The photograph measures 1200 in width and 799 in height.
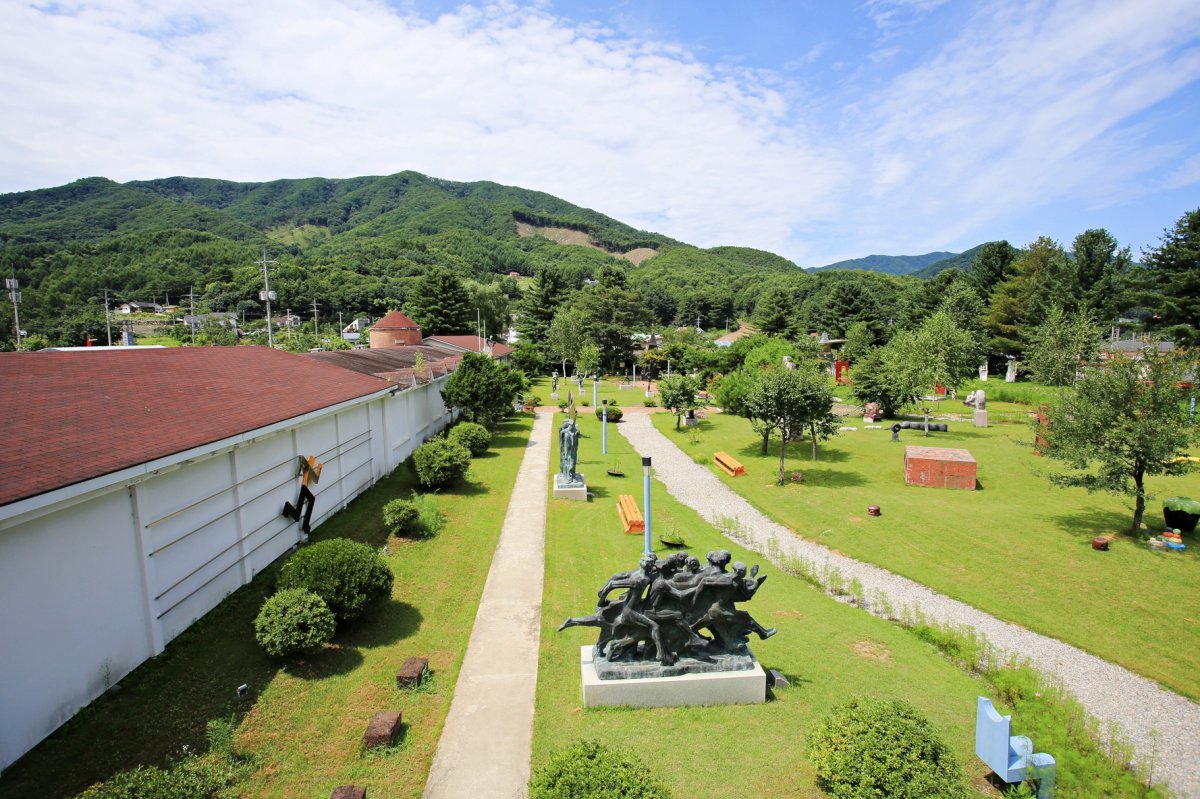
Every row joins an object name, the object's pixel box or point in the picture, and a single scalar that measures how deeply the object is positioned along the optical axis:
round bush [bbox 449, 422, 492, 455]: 23.89
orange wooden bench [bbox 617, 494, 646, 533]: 16.16
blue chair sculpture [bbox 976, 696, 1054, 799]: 6.31
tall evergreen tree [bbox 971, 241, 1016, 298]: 64.50
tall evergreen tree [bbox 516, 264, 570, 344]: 74.25
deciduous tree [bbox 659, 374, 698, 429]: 31.72
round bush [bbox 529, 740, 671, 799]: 5.13
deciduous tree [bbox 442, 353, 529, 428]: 26.64
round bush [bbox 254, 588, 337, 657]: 8.34
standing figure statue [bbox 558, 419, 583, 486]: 19.19
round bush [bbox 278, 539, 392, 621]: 9.12
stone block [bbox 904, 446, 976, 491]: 20.83
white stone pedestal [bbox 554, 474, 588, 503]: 19.22
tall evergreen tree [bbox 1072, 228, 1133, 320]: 50.75
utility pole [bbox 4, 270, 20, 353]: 33.75
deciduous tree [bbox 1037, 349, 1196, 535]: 14.77
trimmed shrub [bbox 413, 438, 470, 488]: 18.30
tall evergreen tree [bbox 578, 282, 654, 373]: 64.19
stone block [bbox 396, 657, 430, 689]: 8.27
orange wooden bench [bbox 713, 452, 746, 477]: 23.48
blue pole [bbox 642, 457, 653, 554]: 12.44
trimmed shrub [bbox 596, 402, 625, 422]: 35.72
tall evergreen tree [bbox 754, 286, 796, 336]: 71.00
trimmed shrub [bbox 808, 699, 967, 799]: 5.73
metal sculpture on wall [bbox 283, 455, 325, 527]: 13.34
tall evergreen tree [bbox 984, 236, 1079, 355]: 51.94
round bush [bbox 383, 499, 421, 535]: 14.09
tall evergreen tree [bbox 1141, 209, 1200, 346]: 40.53
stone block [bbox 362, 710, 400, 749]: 6.92
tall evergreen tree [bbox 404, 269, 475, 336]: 68.81
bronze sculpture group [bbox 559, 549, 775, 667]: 8.08
